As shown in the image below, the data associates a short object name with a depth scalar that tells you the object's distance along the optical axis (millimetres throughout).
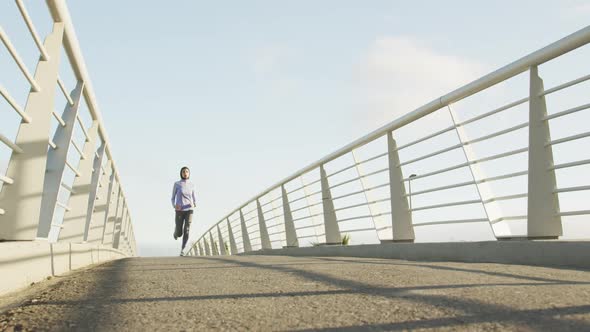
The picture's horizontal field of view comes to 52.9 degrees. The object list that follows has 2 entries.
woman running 11797
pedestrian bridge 2326
